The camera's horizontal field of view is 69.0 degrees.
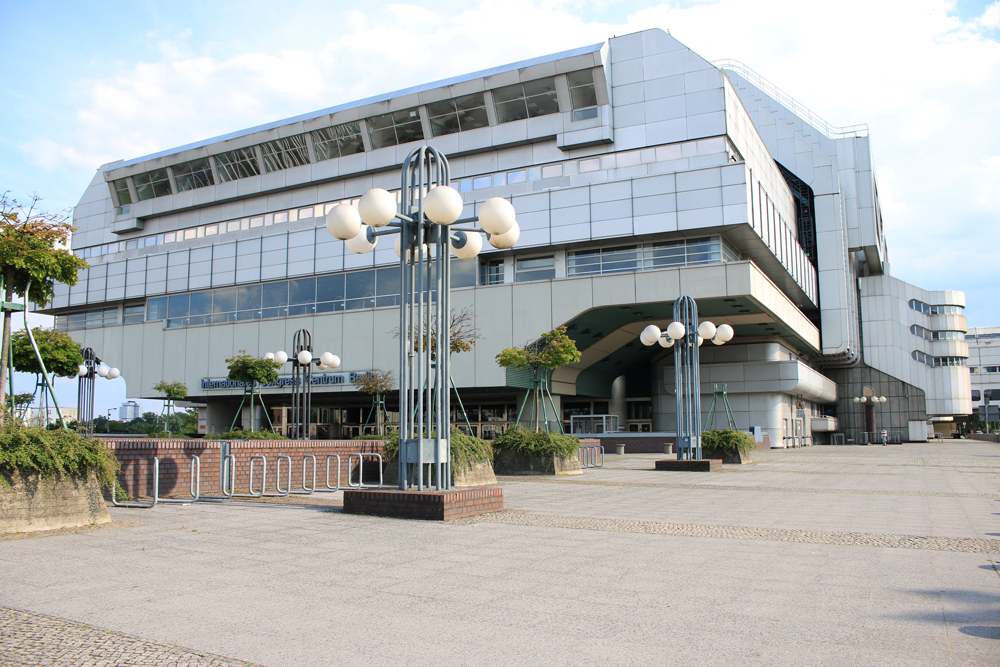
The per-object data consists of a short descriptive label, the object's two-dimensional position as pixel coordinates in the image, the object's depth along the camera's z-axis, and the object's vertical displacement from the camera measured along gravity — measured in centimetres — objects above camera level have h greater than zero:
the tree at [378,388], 3023 +123
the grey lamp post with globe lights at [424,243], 964 +247
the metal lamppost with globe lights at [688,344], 2139 +215
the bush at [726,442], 2514 -100
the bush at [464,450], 1376 -65
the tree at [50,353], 2525 +243
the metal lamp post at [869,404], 6281 +68
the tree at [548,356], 2266 +190
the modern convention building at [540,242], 3775 +1025
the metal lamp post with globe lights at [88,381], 3023 +180
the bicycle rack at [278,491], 1246 -127
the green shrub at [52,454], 783 -36
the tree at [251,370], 2764 +189
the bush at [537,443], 1878 -72
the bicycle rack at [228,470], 1280 -89
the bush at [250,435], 2108 -48
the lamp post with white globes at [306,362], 2427 +191
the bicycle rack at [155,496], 1026 -107
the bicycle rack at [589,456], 2291 -129
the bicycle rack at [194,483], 1122 -103
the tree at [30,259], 908 +207
